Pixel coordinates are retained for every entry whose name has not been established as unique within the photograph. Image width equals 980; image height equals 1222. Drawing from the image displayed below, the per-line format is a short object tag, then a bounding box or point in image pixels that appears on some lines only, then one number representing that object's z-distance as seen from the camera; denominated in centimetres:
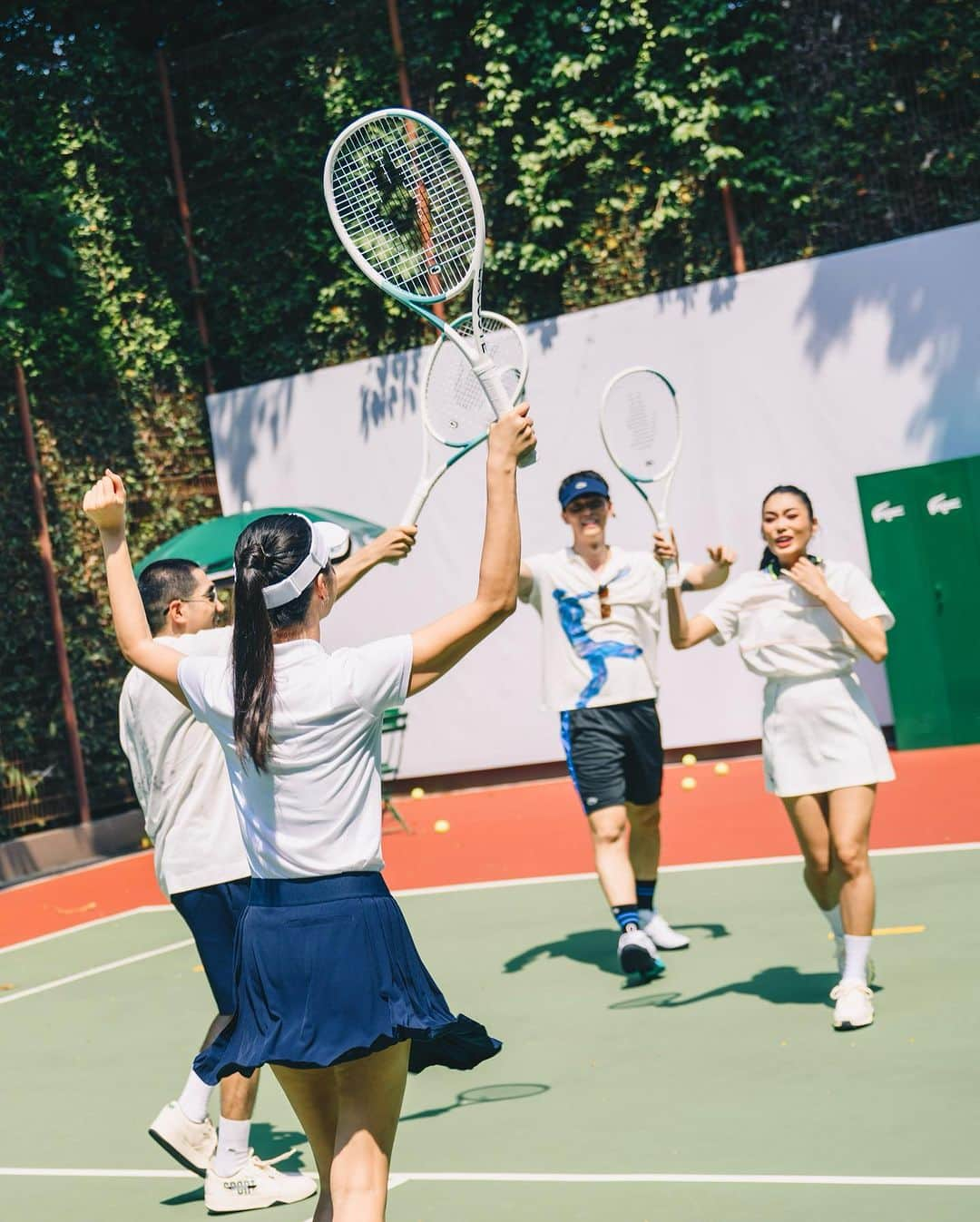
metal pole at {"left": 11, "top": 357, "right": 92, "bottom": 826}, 1346
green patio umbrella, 1138
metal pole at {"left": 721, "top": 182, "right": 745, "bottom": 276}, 1368
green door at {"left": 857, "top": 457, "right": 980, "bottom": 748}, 1245
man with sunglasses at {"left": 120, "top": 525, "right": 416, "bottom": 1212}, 481
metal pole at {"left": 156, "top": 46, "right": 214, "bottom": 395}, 1567
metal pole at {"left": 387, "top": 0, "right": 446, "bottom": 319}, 1487
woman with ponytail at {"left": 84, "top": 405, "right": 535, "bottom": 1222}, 316
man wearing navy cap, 711
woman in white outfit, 581
